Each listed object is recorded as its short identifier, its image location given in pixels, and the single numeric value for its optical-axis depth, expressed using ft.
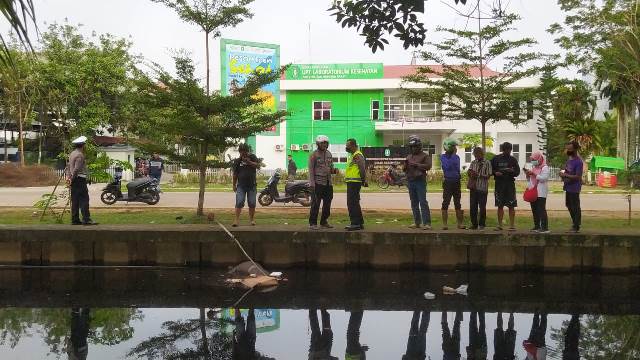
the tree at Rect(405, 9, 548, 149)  43.68
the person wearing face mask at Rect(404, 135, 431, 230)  34.30
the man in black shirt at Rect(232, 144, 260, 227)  35.70
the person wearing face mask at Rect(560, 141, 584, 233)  32.12
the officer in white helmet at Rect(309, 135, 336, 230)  34.01
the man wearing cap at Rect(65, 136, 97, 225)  34.83
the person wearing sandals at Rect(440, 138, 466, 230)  34.19
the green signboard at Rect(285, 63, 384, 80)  139.74
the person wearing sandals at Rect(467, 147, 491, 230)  34.12
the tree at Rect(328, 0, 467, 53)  15.93
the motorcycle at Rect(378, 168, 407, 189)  89.20
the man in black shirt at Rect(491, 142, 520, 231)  33.37
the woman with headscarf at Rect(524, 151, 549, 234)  32.94
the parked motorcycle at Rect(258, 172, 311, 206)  53.36
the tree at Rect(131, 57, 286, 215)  39.01
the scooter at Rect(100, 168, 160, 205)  53.36
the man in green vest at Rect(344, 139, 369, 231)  33.86
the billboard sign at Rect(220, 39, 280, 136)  112.06
